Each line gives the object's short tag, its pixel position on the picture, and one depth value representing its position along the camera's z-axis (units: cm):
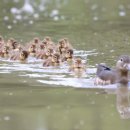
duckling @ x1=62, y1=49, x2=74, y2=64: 1237
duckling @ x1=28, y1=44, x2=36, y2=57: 1311
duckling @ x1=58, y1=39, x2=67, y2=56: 1296
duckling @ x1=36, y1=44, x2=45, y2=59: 1281
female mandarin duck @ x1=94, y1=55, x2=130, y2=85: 981
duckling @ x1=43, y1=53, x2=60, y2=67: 1176
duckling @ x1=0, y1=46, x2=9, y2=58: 1310
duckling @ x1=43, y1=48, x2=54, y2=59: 1261
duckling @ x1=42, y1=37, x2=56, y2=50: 1318
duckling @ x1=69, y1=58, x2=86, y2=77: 1116
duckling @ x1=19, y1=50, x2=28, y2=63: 1248
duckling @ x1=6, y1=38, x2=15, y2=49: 1338
